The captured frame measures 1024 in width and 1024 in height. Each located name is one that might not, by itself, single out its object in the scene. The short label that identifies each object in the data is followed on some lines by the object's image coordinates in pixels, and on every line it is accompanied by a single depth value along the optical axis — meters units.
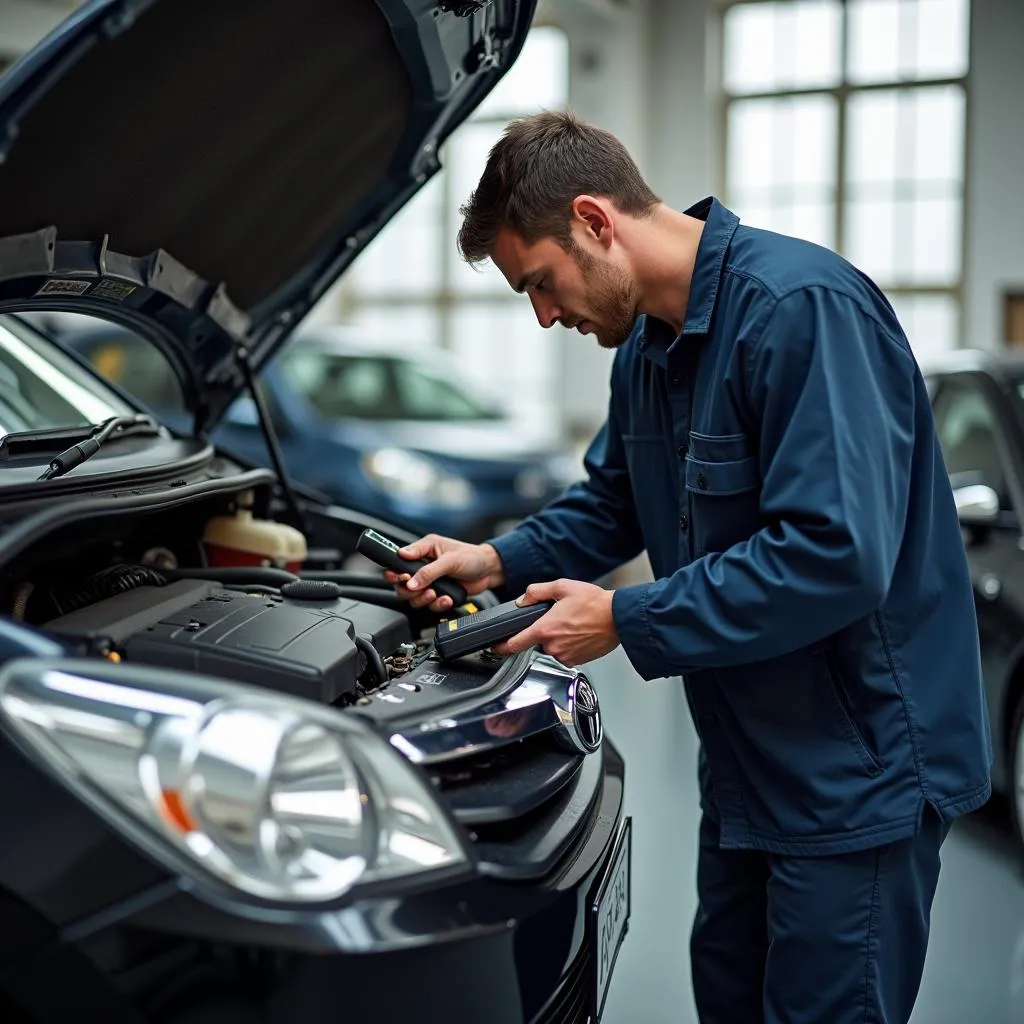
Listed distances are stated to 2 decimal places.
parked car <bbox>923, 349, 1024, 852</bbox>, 3.04
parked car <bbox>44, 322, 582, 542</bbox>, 5.79
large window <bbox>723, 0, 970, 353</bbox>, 11.86
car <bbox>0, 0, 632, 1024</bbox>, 1.21
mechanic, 1.51
